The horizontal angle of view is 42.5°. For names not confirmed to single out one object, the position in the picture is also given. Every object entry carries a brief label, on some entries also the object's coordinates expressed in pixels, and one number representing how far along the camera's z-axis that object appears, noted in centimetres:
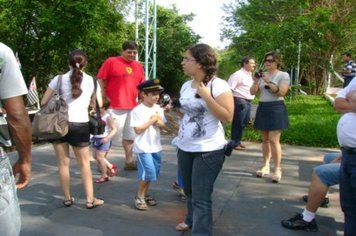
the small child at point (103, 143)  559
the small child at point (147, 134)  461
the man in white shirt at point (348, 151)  327
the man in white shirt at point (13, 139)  220
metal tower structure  1853
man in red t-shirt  607
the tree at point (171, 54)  2914
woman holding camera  566
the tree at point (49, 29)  1155
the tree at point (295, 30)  1343
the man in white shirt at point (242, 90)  778
